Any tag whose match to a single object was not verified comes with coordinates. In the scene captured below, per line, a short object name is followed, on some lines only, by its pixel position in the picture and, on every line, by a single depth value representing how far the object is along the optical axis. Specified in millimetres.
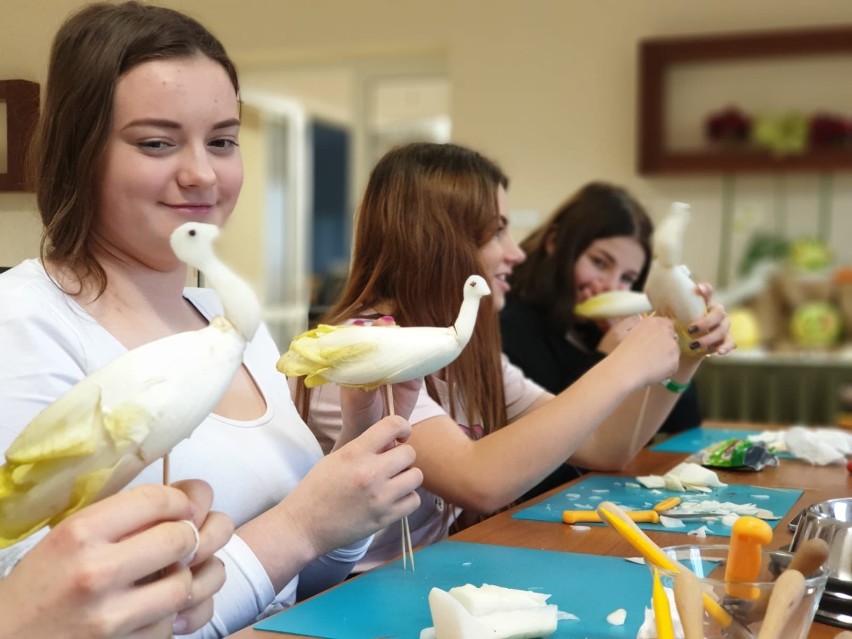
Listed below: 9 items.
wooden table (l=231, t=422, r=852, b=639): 1115
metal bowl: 868
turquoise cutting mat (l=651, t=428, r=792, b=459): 1880
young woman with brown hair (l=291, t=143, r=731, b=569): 1300
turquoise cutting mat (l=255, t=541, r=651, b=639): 851
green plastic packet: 1596
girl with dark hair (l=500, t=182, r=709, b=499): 2244
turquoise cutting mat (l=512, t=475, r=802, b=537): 1312
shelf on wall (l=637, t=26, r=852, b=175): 3975
